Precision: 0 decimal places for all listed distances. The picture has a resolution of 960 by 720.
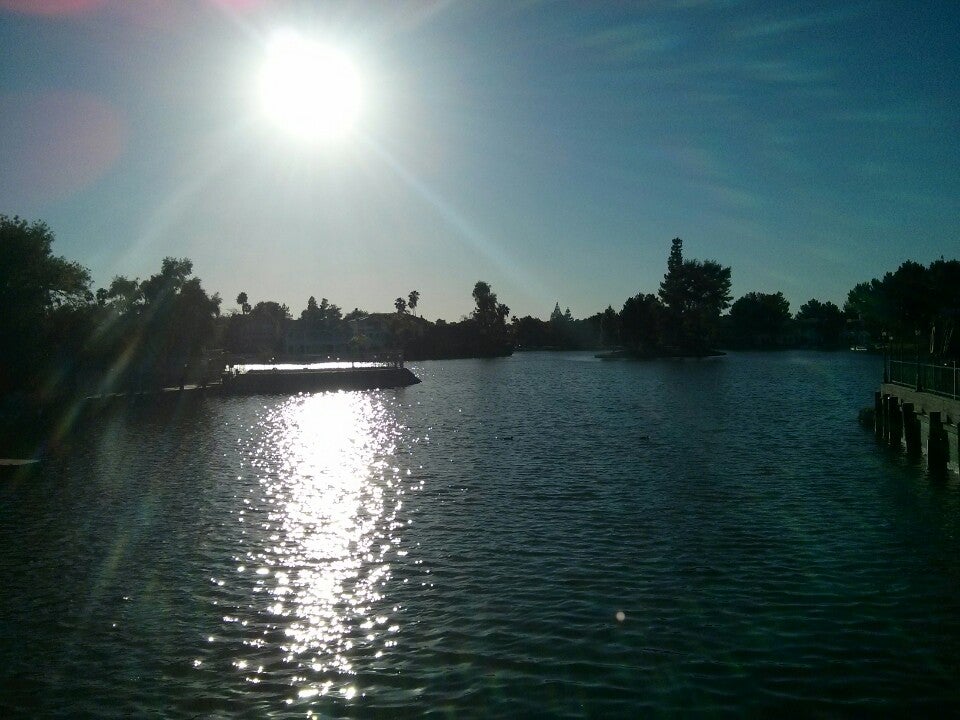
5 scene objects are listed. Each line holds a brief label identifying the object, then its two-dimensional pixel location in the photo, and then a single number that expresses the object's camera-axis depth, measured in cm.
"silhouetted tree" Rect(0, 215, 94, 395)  5906
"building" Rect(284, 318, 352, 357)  19612
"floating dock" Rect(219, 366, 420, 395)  9069
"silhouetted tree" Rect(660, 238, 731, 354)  18362
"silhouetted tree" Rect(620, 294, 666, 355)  18788
